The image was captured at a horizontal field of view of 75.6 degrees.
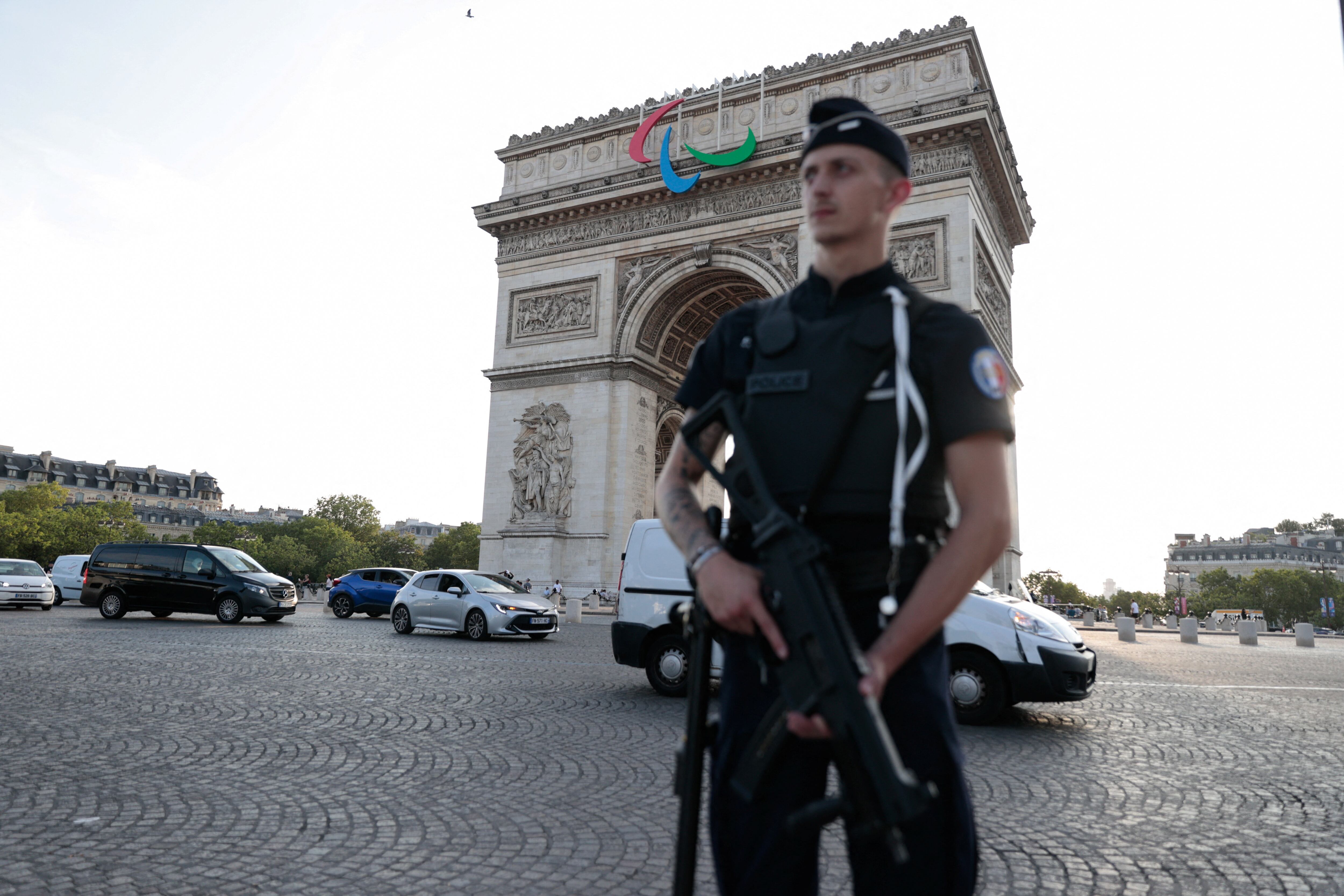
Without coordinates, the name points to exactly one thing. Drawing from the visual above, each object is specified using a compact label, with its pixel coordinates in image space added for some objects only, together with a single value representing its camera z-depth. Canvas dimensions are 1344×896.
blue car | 23.03
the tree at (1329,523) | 113.69
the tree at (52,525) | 61.53
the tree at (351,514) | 86.19
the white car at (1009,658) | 6.74
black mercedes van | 17.61
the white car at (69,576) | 26.19
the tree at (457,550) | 79.06
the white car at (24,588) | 20.67
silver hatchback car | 15.28
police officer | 1.46
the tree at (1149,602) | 83.94
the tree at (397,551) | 83.50
